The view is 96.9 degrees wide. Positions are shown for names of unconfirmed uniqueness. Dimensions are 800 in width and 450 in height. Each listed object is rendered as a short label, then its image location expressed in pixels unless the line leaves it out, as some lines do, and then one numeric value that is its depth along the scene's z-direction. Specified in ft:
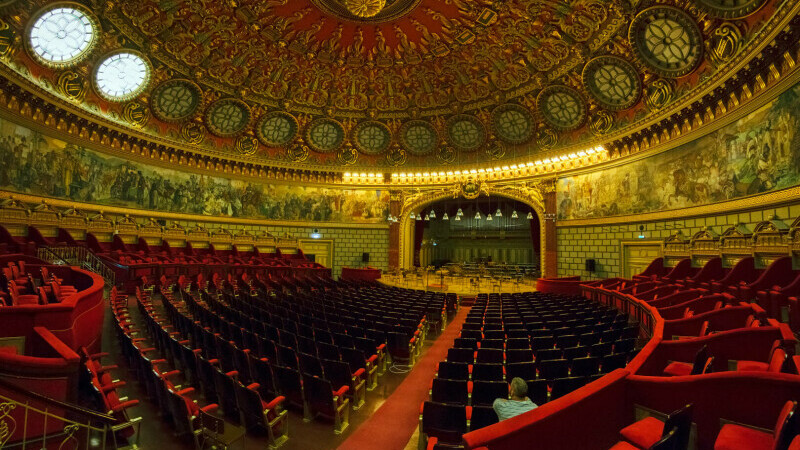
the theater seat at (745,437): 7.46
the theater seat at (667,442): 6.72
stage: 69.36
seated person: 11.01
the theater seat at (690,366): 12.53
